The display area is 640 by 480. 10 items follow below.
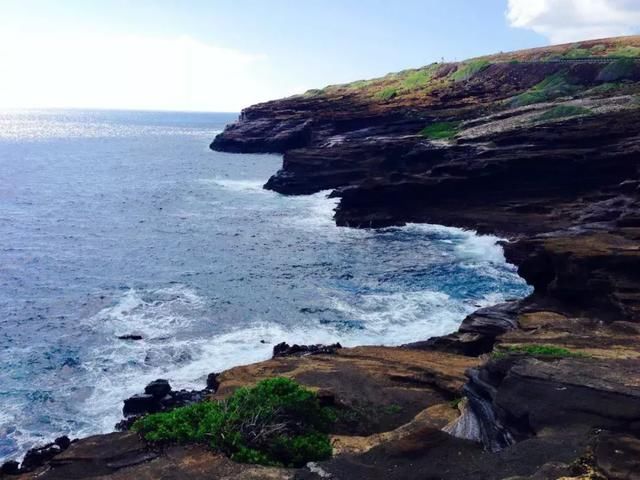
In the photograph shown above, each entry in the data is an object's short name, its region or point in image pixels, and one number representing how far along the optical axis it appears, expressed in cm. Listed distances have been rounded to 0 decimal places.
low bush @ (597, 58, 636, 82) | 7788
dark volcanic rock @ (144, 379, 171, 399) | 2664
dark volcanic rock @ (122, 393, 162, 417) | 2598
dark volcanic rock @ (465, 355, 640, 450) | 1341
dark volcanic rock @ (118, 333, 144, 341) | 3416
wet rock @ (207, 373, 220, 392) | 2642
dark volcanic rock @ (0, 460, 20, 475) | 2036
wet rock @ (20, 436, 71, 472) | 2106
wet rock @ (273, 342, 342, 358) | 2948
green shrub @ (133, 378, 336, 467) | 1554
